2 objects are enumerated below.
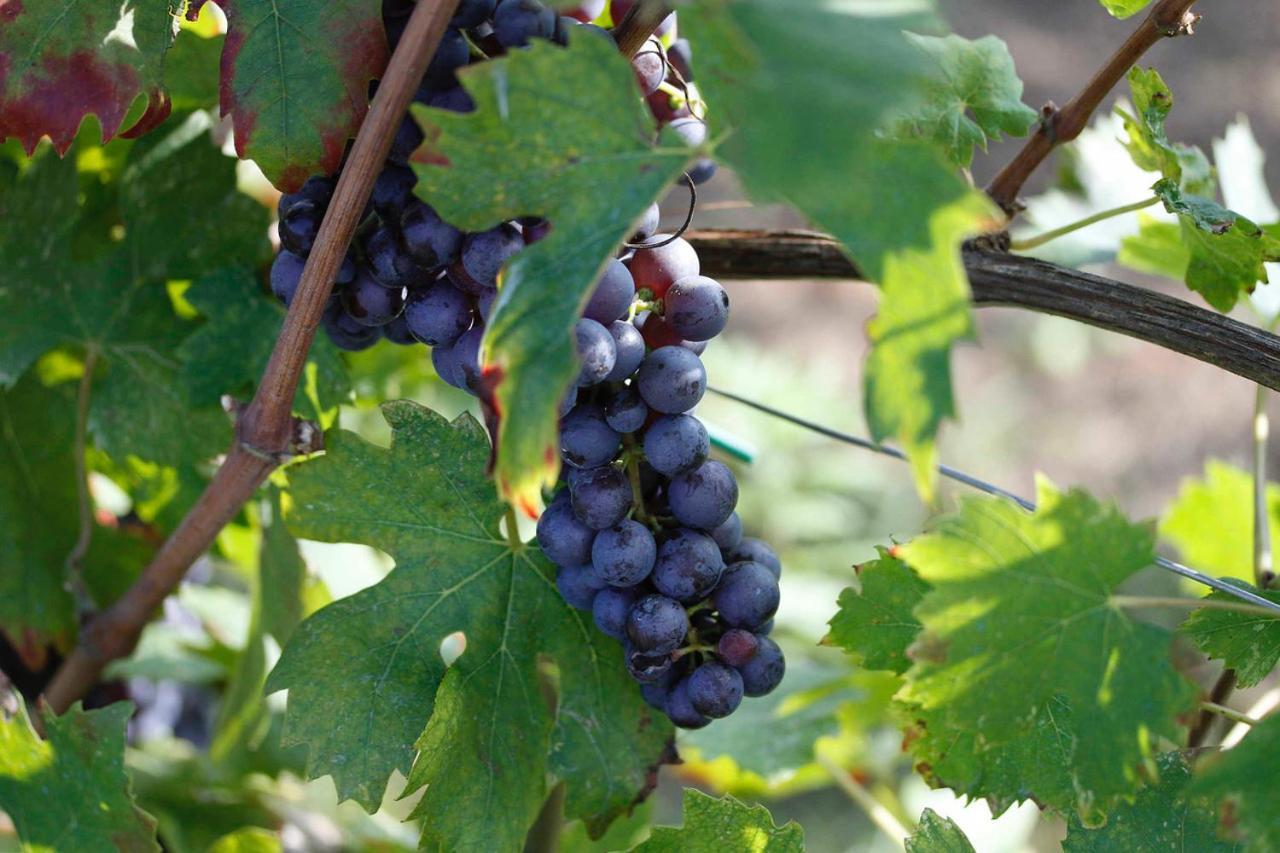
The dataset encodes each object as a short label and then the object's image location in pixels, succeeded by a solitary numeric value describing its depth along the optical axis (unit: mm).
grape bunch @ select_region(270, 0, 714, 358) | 958
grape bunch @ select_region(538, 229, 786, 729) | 958
